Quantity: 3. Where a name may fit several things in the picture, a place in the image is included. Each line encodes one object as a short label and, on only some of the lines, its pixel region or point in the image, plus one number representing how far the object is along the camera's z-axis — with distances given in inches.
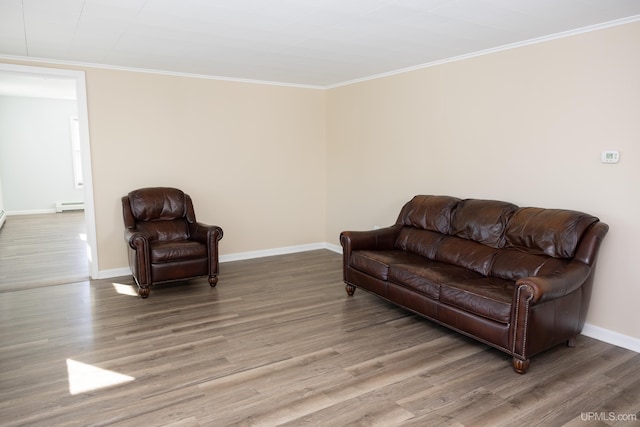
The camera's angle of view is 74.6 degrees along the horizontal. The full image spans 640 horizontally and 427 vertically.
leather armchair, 168.6
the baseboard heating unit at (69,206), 389.1
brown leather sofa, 112.0
